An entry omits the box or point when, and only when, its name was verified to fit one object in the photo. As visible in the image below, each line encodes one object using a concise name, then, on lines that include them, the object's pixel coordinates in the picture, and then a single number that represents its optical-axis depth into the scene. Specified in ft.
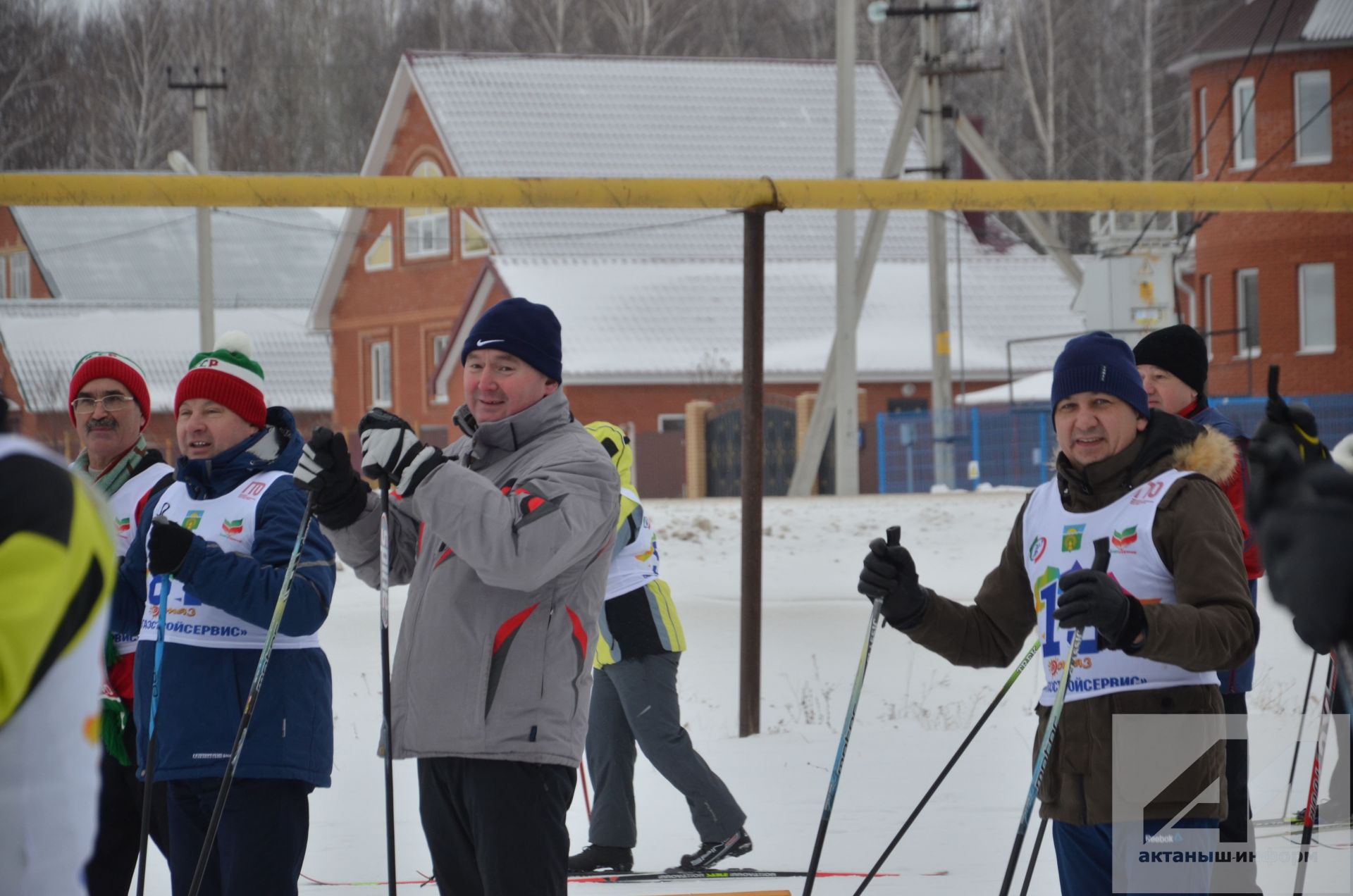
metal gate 181.88
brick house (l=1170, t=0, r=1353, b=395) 186.29
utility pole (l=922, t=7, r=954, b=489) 145.59
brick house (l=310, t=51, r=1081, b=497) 194.70
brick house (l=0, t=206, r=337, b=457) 237.25
